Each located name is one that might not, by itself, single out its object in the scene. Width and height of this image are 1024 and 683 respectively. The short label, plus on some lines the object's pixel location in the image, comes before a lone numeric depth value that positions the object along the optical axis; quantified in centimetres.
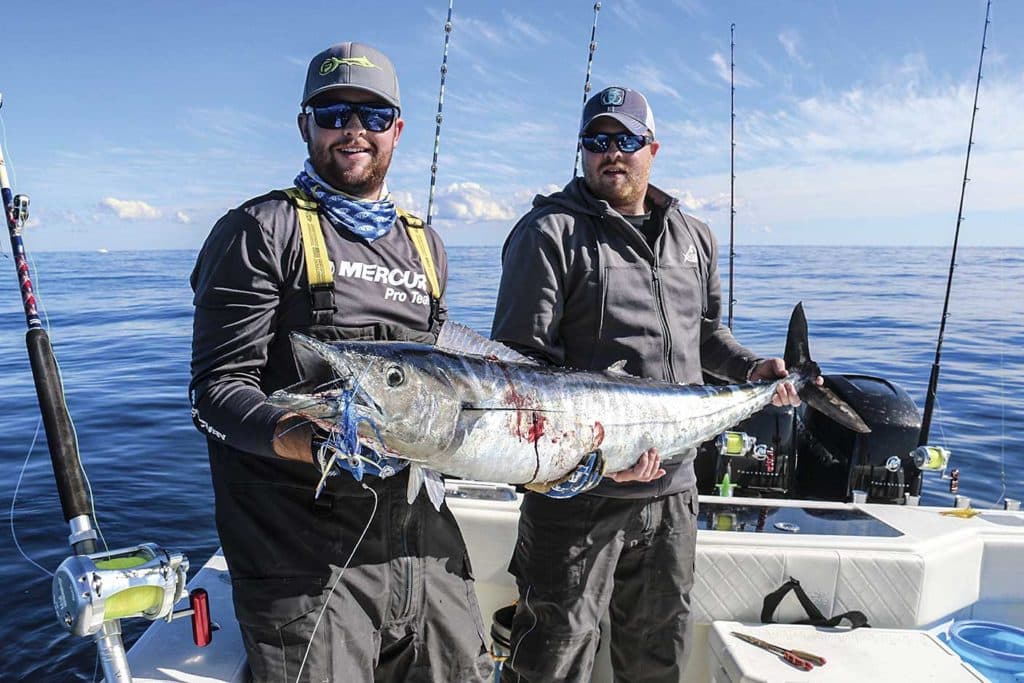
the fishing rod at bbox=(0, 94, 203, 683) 192
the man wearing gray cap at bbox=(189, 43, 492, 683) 210
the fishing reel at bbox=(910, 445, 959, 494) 440
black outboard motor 459
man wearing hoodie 282
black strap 331
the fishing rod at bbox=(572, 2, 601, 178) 506
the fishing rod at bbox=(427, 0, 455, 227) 485
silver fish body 182
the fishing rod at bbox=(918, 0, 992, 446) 517
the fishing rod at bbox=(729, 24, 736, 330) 693
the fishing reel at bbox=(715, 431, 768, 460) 455
